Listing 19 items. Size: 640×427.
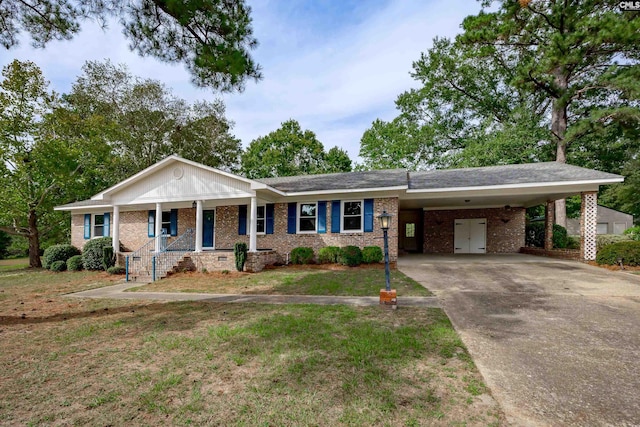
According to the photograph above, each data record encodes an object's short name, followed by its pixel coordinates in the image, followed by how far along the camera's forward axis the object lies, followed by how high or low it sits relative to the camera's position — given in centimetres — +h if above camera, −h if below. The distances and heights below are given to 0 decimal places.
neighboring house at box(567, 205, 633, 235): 2850 -14
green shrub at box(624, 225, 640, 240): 1553 -79
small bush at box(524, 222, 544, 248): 1645 -93
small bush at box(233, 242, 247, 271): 1160 -156
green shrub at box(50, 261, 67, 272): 1431 -255
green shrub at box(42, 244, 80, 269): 1497 -209
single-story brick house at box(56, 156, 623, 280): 1200 +44
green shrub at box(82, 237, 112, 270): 1391 -197
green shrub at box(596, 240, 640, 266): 989 -116
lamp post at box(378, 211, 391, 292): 611 -16
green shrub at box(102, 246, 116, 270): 1303 -195
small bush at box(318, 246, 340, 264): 1230 -159
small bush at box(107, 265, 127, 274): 1234 -233
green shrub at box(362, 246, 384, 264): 1197 -156
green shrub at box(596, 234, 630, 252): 1678 -112
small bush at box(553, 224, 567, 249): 1542 -101
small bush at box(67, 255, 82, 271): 1419 -238
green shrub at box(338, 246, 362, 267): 1186 -158
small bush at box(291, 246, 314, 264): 1276 -168
